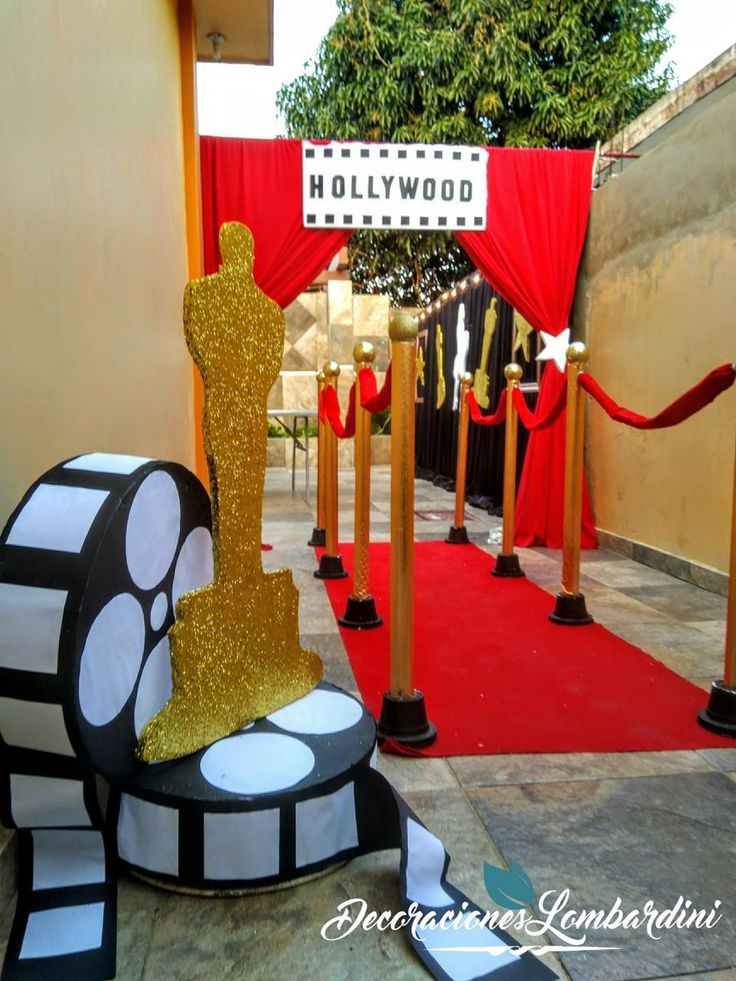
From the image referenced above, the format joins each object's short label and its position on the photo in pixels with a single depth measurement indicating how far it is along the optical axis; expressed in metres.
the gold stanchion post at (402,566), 2.28
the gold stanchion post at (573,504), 3.54
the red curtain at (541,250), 5.71
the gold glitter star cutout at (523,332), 6.84
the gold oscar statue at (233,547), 1.73
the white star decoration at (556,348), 5.81
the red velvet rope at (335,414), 3.86
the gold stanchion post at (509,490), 4.55
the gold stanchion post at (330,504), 4.39
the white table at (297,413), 7.11
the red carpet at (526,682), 2.35
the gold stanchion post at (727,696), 2.40
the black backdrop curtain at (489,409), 7.81
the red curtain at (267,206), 5.50
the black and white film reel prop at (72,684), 1.31
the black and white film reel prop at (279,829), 1.47
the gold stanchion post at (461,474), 5.46
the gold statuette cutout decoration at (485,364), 8.04
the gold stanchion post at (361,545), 3.55
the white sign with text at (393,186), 5.52
